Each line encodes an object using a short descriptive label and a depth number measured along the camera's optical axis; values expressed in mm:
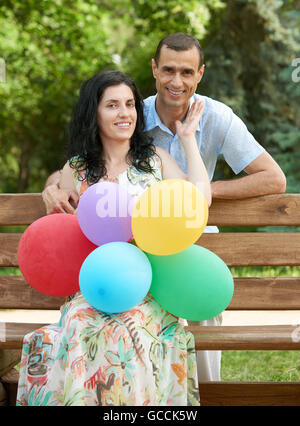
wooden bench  2920
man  2928
